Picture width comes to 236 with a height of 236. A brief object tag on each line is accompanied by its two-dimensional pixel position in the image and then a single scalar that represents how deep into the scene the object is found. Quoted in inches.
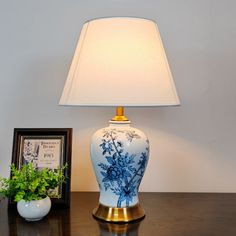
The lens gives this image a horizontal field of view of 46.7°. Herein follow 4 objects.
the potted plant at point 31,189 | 32.3
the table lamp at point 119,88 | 29.6
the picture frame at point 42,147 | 38.4
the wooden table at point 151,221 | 30.9
